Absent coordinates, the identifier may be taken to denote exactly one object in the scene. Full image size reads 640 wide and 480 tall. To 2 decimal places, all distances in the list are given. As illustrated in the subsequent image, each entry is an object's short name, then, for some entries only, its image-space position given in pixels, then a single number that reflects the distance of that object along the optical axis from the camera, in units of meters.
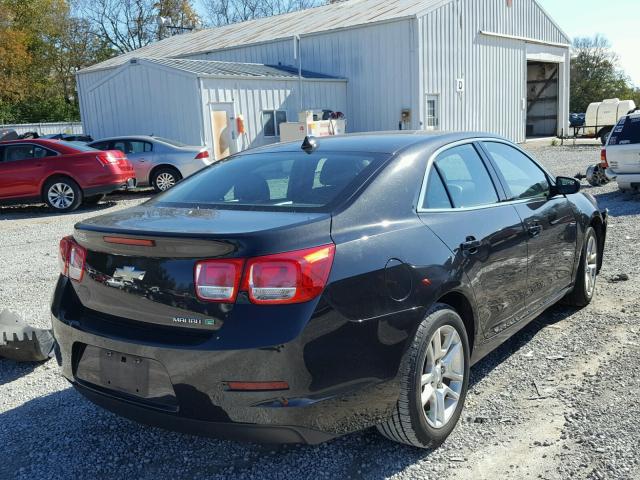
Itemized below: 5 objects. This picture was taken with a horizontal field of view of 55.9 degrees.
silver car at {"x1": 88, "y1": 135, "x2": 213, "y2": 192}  14.54
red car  12.16
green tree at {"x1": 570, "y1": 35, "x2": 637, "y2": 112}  55.59
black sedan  2.44
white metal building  21.94
